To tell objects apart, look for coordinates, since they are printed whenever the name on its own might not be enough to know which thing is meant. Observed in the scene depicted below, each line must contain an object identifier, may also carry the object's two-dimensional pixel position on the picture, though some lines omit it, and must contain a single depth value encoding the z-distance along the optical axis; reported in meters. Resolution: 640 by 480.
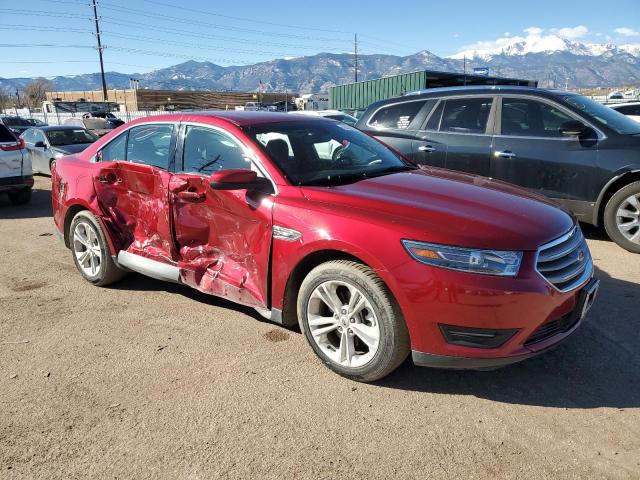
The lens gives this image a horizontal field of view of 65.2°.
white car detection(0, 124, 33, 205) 8.67
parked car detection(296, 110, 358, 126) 17.50
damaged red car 2.60
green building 33.91
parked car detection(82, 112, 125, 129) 33.89
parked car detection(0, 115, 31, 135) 24.10
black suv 5.43
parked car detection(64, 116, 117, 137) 22.38
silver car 12.01
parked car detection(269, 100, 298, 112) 49.61
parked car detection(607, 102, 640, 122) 14.34
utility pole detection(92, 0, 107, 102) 50.97
